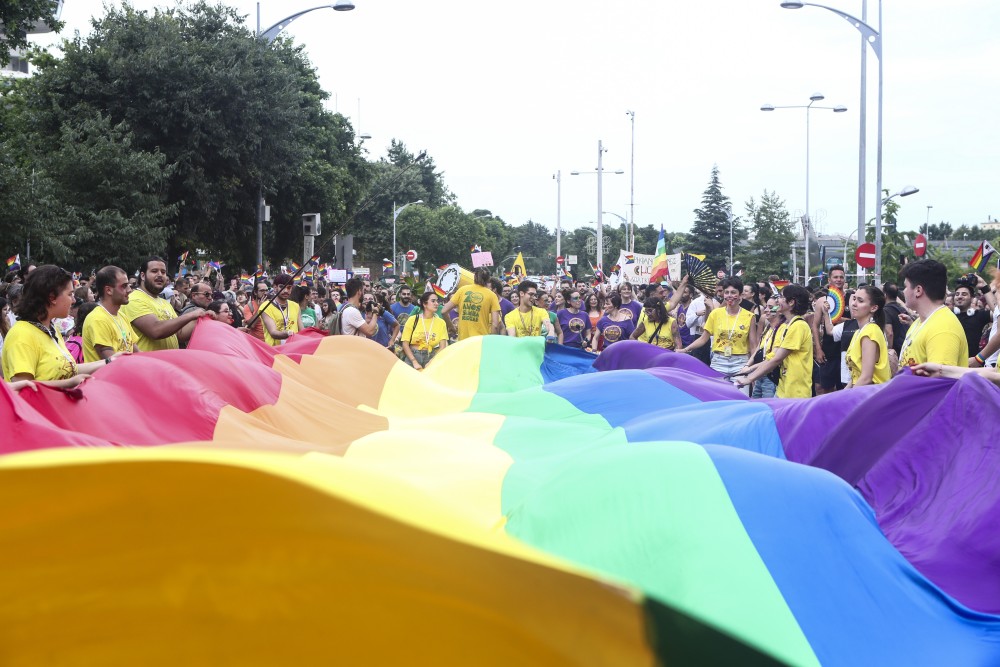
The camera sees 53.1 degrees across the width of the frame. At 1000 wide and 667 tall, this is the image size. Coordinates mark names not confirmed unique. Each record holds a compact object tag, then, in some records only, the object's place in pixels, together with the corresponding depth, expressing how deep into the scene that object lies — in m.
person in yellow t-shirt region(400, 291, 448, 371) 12.45
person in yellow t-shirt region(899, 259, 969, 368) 6.50
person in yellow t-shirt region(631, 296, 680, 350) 12.34
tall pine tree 82.38
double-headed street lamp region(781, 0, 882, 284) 21.66
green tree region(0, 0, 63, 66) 17.89
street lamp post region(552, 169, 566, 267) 68.38
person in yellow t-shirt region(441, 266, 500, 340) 12.71
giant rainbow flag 2.50
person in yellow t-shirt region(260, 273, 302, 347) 10.78
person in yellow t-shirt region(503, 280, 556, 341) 12.79
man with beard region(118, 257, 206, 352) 7.48
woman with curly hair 5.75
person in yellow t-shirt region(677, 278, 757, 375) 10.87
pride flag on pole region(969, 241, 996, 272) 15.88
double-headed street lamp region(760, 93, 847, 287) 30.62
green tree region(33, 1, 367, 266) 27.09
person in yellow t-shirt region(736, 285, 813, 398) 9.12
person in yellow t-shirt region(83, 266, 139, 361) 6.92
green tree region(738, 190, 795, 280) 65.50
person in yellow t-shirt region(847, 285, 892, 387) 7.89
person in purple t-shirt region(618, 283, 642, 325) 14.18
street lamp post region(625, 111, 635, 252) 53.25
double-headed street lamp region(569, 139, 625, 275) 43.62
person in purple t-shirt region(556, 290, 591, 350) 14.58
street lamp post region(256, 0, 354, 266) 17.89
